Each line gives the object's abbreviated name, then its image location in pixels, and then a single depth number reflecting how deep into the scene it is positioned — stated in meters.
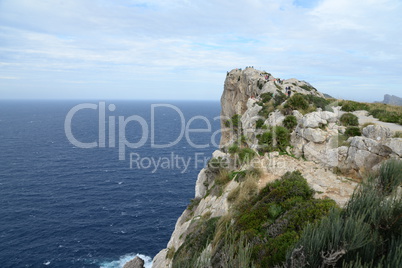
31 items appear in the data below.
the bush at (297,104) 22.25
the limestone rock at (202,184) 24.08
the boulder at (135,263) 24.61
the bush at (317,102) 26.59
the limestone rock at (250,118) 25.48
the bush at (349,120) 18.78
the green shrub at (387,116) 20.74
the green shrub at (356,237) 4.42
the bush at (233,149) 20.60
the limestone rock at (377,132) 13.12
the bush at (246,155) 17.44
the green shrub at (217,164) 21.30
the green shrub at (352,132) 15.88
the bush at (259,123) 24.20
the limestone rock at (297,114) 20.19
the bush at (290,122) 19.44
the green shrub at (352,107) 28.60
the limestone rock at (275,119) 21.32
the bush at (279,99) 28.86
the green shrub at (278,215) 7.04
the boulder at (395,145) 11.36
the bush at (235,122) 35.59
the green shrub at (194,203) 22.15
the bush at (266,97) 31.89
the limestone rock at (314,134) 16.25
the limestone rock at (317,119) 17.39
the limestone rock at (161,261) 14.70
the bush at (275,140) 17.66
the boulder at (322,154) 13.99
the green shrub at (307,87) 42.11
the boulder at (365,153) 12.07
